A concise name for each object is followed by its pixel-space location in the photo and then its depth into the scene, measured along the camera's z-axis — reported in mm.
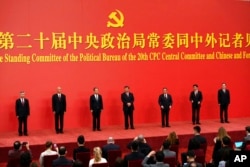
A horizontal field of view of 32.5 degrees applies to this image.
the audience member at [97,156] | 6129
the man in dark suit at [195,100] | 12250
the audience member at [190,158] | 5408
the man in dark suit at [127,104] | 11734
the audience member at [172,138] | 7199
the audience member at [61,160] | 6066
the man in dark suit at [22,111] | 11005
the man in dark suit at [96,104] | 11508
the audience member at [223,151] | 6009
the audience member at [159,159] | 5446
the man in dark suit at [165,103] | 11977
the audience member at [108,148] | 7283
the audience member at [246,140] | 6443
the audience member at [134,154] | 6168
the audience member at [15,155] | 6625
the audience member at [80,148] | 7012
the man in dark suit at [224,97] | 12258
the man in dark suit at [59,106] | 11297
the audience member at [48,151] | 6832
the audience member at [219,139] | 6613
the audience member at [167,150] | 6457
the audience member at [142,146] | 6762
